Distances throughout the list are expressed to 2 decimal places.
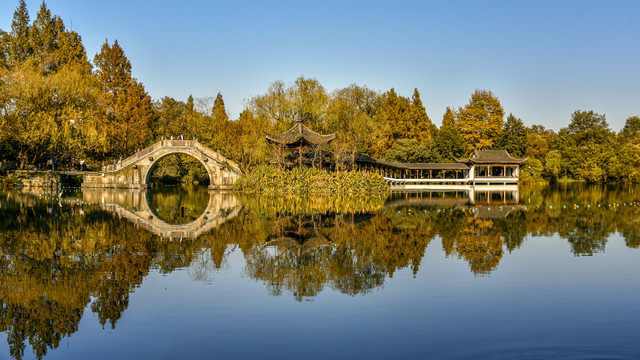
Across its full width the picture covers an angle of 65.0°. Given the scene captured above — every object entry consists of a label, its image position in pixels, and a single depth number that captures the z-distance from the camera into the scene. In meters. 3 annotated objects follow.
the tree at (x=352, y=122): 40.78
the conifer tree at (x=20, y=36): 45.06
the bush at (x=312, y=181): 34.47
